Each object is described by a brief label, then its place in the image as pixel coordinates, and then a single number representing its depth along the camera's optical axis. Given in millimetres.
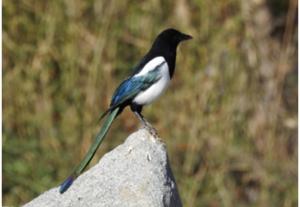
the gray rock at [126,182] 9164
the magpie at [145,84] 10320
